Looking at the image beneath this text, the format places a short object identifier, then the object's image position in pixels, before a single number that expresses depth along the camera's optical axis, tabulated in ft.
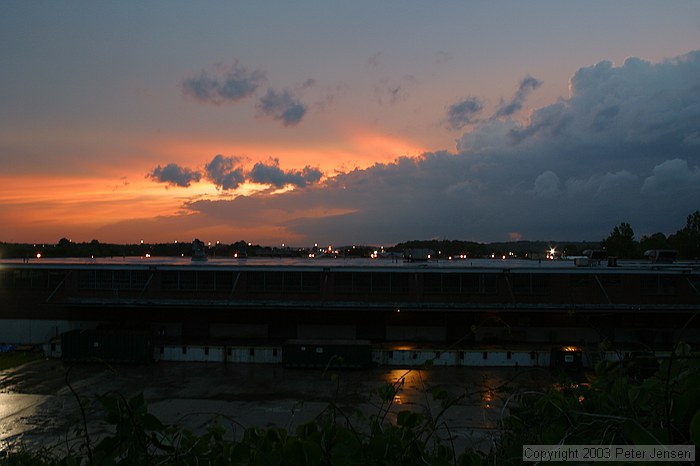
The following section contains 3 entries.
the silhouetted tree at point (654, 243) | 436.56
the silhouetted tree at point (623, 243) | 395.14
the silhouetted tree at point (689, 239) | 388.45
